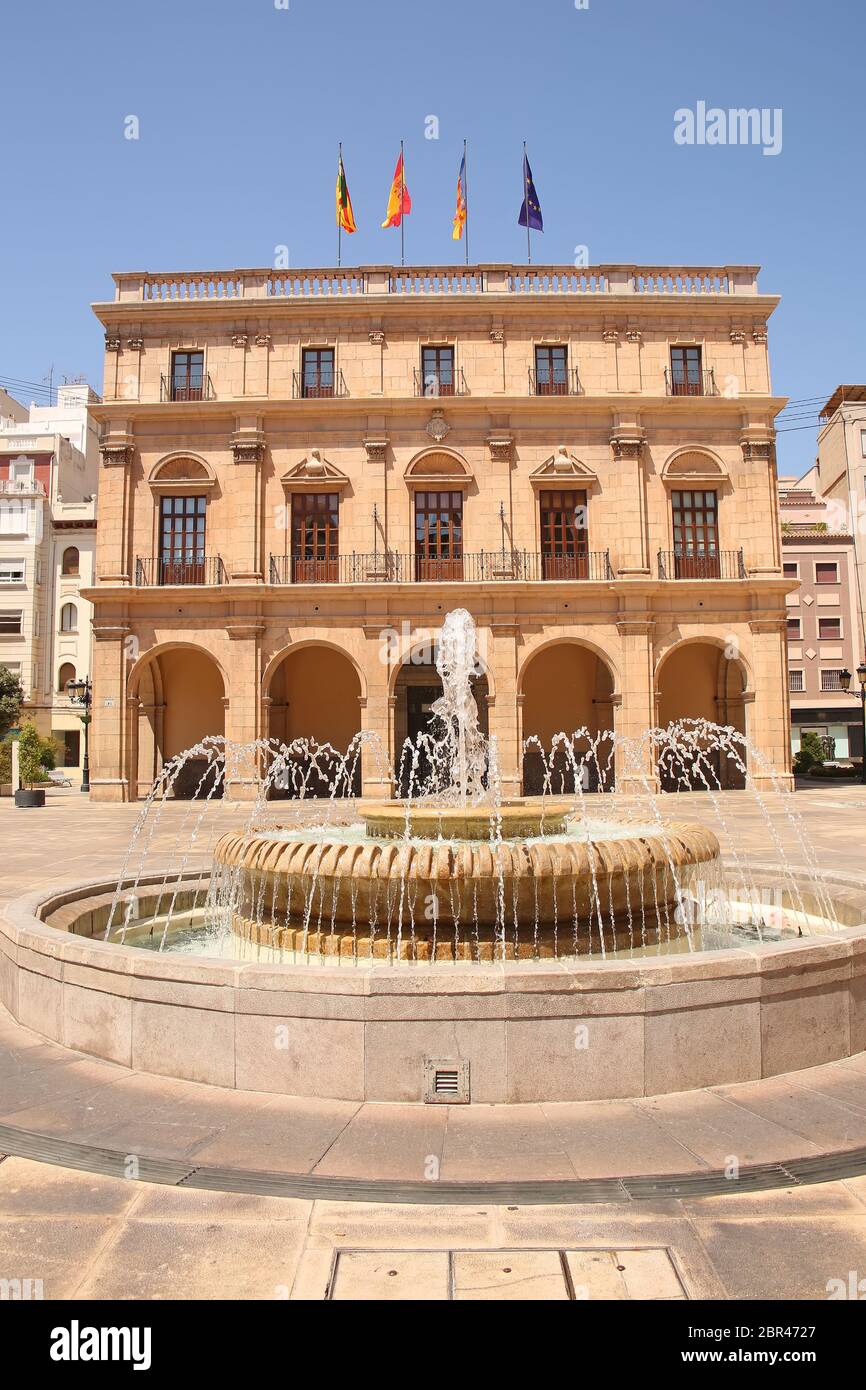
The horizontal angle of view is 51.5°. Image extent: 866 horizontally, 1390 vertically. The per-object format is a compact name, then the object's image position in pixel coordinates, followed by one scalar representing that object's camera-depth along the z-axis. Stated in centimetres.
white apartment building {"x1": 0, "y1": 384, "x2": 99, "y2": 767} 4528
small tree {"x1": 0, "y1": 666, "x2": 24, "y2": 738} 3778
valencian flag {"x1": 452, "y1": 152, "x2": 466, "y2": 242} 2719
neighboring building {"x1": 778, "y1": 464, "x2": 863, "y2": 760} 4453
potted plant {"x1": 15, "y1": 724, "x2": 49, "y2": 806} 2744
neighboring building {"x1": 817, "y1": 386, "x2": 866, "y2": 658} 4441
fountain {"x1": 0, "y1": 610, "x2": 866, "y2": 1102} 430
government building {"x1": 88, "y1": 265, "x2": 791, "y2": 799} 2527
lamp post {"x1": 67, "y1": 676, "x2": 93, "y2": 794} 2824
